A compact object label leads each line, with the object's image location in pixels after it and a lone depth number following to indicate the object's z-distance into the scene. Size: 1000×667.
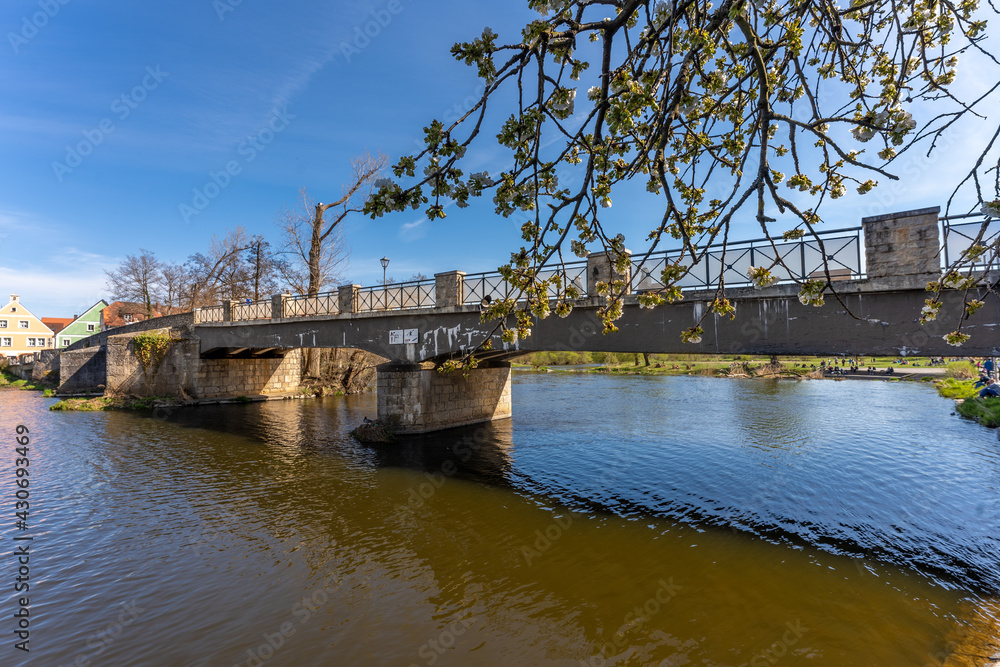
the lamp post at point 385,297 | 16.59
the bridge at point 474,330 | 7.77
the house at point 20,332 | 54.81
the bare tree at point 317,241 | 26.78
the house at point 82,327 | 55.44
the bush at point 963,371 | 33.09
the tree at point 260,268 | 35.59
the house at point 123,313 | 44.41
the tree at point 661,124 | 2.42
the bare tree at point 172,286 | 42.72
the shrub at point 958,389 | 25.52
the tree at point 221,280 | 36.22
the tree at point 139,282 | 41.22
